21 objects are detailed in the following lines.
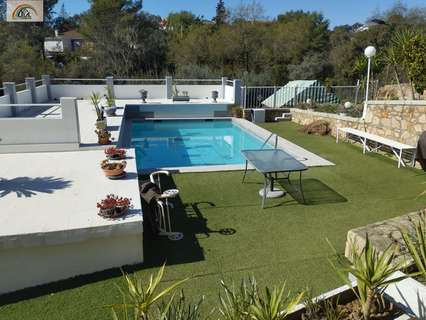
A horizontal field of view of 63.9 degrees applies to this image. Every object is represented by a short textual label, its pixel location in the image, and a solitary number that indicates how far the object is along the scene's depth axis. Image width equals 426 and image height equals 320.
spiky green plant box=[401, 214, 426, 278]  2.43
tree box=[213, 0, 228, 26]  34.16
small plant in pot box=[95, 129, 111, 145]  7.72
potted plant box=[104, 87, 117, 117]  12.33
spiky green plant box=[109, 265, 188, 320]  2.30
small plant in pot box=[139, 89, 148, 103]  15.82
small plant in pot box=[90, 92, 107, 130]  8.09
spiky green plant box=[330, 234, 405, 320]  2.45
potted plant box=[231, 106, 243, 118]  14.63
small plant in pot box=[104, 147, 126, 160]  6.39
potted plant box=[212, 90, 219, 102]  16.39
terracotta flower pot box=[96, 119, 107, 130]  8.09
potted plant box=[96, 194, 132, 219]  4.00
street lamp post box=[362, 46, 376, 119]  9.34
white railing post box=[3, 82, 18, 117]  12.68
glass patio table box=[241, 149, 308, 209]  5.48
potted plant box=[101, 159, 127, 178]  5.45
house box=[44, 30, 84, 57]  33.88
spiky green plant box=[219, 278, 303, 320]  2.24
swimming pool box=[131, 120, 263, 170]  9.88
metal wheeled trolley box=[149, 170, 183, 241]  4.52
